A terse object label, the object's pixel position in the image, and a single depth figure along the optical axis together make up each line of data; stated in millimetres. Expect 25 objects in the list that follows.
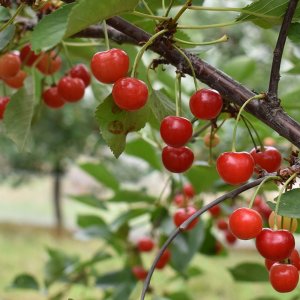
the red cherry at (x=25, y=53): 640
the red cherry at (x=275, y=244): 461
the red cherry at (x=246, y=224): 468
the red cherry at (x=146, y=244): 935
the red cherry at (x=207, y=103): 489
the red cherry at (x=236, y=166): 483
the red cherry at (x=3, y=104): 646
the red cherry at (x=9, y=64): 592
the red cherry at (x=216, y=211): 964
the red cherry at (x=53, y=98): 653
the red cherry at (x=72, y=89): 621
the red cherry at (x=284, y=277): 482
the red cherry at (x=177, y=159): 526
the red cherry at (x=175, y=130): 495
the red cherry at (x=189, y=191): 869
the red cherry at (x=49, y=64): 644
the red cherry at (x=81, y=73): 650
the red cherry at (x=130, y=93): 471
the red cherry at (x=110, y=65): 473
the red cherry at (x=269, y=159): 537
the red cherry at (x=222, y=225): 1064
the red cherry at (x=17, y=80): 647
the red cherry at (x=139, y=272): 904
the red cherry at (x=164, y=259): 885
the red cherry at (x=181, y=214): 649
